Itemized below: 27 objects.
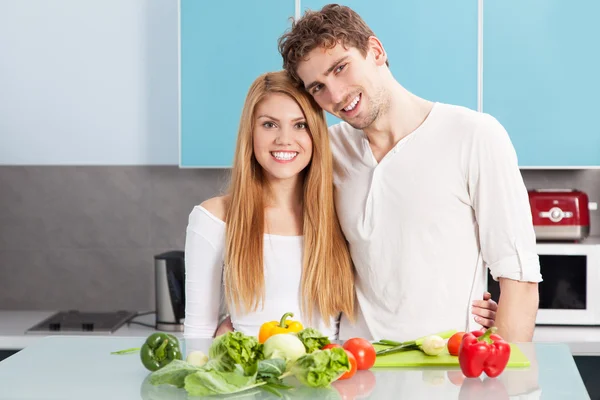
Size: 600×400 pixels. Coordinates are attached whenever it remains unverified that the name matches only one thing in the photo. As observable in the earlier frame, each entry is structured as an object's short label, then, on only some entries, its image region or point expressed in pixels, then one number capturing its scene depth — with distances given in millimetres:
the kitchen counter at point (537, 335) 3820
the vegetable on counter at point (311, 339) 2544
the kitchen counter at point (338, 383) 2444
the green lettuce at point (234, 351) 2492
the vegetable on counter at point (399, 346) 2665
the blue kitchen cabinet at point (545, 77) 4026
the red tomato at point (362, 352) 2558
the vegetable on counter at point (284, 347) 2490
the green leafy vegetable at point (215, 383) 2408
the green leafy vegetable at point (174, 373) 2470
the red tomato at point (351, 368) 2506
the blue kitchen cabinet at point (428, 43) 4040
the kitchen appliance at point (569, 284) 3996
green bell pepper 2582
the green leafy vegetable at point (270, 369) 2449
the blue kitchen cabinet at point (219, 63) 4109
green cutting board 2606
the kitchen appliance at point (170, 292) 4081
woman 3149
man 3064
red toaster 4040
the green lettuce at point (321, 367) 2424
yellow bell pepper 2643
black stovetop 4045
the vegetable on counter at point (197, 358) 2557
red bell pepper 2486
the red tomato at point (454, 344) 2640
